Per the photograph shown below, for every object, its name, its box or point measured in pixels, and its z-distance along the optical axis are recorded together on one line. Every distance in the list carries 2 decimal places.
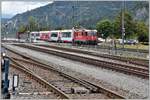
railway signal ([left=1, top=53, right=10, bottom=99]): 11.16
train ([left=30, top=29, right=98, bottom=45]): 54.85
